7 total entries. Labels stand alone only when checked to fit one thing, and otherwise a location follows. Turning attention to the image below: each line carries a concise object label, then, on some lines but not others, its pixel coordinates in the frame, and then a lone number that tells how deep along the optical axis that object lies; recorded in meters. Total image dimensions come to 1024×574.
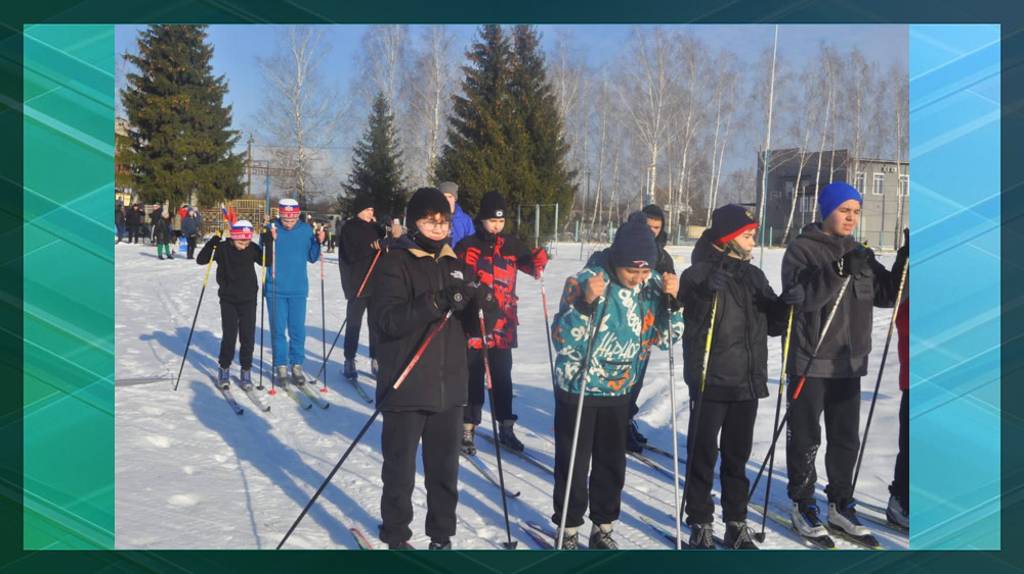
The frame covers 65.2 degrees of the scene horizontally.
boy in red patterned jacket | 4.50
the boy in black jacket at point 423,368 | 3.07
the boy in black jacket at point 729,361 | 3.32
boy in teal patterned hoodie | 3.21
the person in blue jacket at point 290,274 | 6.23
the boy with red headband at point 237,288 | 6.12
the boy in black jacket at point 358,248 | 6.33
